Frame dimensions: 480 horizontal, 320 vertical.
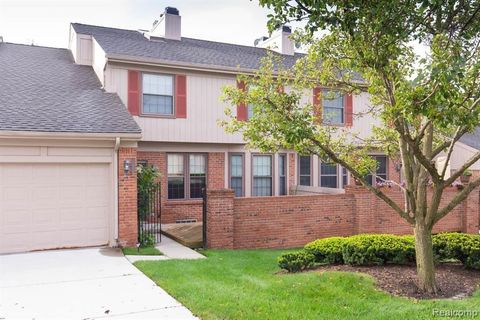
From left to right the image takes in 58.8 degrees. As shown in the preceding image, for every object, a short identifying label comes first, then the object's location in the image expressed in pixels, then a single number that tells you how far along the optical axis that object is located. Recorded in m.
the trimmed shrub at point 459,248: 7.76
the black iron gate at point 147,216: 10.84
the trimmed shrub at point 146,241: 10.65
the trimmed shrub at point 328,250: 8.24
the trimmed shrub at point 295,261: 7.96
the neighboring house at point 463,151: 21.47
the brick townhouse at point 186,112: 13.70
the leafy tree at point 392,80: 4.99
